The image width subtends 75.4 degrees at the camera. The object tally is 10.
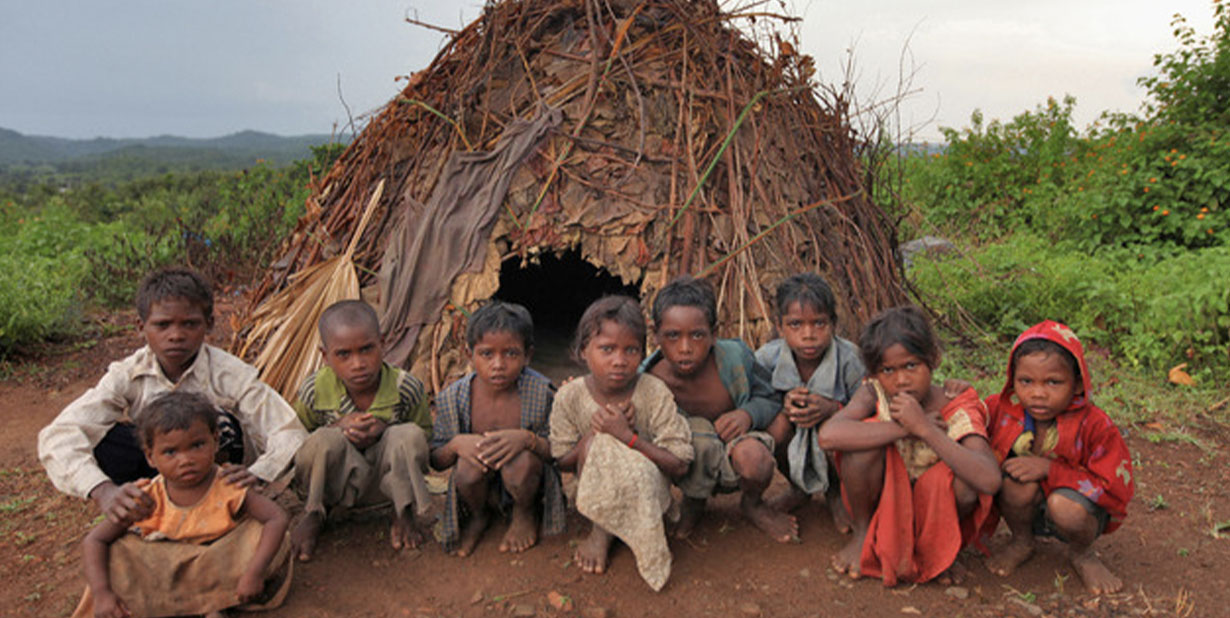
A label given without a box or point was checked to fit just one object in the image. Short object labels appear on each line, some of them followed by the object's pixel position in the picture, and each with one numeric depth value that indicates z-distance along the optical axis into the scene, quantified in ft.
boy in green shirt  9.59
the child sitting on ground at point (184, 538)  7.98
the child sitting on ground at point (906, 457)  8.63
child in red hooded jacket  8.30
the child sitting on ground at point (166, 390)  8.84
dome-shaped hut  13.94
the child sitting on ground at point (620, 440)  8.93
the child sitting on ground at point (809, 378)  9.84
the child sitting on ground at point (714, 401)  9.53
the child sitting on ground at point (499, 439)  9.55
